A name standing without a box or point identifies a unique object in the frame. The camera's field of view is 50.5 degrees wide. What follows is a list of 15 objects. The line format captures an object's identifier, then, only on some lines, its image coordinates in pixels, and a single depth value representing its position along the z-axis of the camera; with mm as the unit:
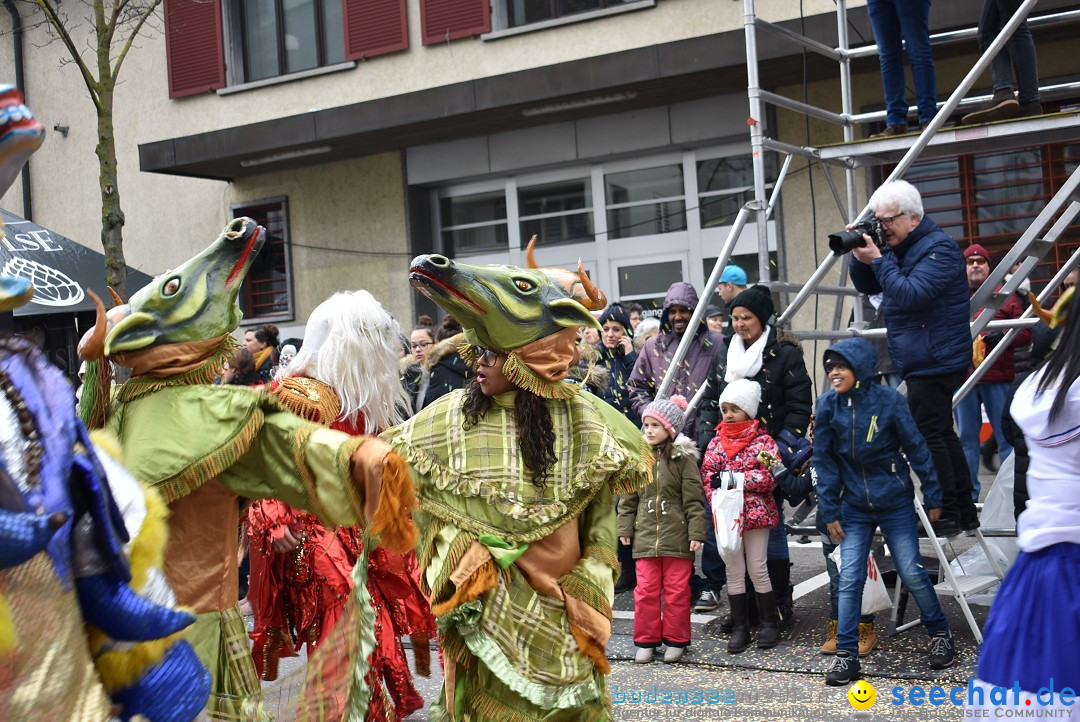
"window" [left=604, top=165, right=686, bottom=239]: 13258
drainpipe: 17203
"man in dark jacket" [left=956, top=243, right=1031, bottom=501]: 8320
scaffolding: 6238
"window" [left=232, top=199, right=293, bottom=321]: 15633
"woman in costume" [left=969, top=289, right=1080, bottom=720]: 3271
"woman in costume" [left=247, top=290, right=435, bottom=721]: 4859
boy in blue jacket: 5652
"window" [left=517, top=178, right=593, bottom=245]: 13941
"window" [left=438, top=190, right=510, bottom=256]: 14555
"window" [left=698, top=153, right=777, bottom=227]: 12695
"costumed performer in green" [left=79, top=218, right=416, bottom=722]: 3314
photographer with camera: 5762
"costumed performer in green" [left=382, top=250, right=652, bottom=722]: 3721
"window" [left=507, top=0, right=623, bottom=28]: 13031
